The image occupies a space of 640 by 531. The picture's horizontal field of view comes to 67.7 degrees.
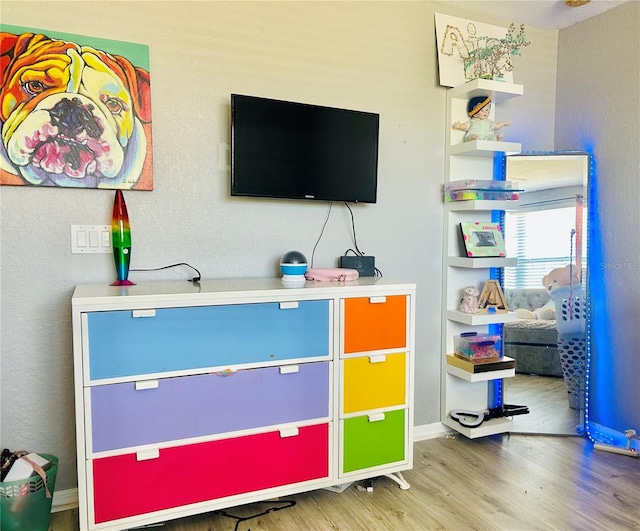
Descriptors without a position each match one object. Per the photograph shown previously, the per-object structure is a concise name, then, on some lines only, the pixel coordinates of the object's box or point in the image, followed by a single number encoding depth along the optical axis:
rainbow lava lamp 1.91
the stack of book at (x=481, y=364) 2.49
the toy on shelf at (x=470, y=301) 2.57
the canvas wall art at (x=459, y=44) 2.55
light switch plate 1.93
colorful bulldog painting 1.81
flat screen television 2.06
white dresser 1.63
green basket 1.63
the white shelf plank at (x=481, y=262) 2.48
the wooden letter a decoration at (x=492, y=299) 2.59
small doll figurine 2.53
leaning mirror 2.71
